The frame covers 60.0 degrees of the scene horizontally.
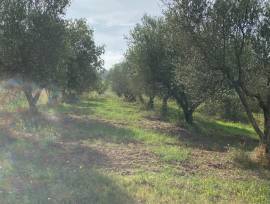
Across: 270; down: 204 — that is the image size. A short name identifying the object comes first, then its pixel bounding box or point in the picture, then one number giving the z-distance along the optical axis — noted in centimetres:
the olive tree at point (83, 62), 2141
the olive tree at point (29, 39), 1192
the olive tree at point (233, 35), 829
